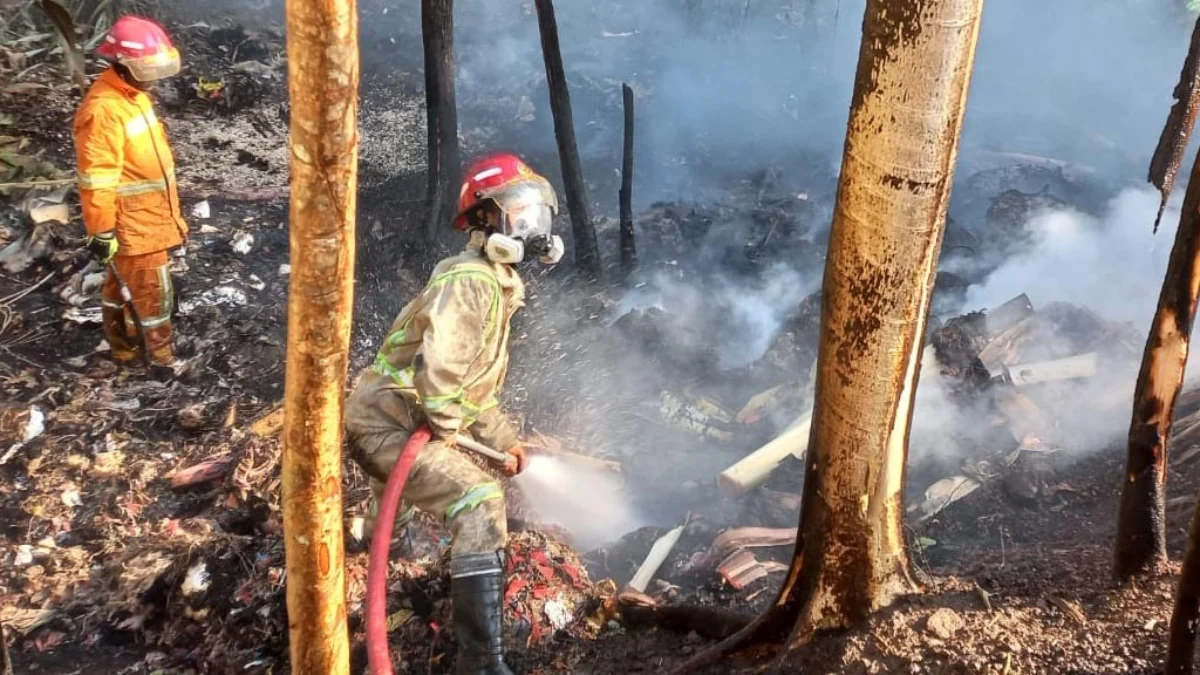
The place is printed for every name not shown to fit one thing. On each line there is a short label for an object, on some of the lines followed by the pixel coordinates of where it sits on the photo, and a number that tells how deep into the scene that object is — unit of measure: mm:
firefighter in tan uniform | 3512
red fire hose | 2503
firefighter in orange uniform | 5262
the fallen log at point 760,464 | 5566
